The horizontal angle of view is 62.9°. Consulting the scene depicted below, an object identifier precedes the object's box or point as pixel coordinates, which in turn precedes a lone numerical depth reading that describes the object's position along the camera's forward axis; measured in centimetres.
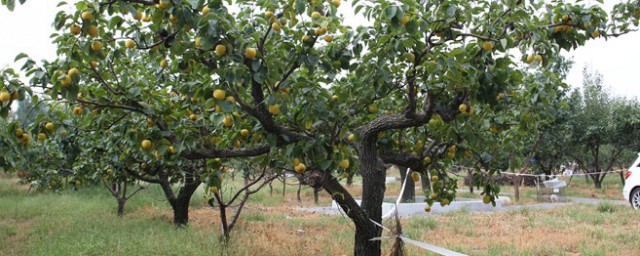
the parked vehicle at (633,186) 955
